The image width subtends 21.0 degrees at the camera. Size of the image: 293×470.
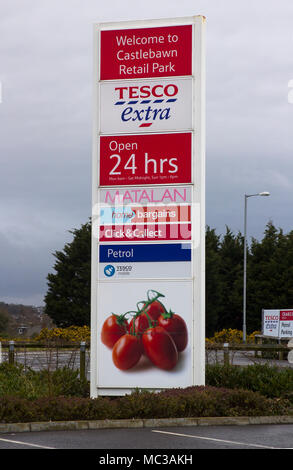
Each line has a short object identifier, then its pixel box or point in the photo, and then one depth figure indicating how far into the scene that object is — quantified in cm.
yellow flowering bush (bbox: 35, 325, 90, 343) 4440
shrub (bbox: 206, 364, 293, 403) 1565
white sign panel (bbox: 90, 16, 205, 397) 1597
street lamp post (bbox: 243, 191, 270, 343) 4866
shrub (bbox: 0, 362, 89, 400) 1505
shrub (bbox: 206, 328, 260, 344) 5077
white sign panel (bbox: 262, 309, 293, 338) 4081
